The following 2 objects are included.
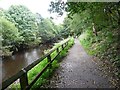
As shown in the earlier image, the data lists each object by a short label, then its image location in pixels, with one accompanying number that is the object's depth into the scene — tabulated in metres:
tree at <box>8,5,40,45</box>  18.03
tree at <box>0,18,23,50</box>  12.96
